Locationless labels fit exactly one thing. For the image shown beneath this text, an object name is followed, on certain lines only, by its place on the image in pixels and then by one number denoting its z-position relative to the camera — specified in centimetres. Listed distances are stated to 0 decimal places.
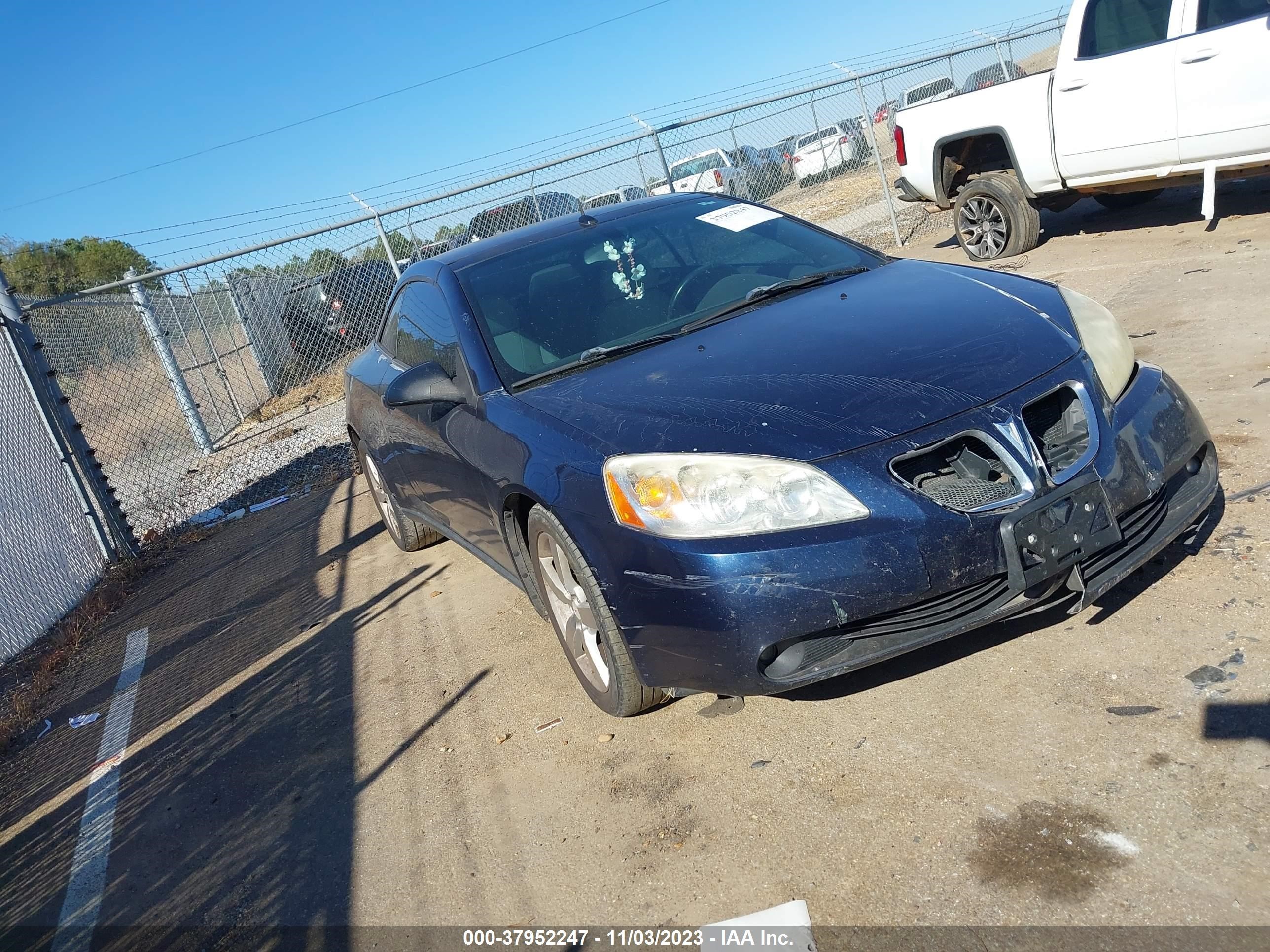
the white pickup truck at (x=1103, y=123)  724
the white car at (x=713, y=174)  1281
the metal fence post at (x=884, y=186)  1170
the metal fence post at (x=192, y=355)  1304
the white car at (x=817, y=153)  1434
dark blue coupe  284
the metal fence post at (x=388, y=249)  1149
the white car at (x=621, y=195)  1237
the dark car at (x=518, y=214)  1268
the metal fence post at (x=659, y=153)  1165
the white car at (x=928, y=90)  1430
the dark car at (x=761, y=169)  1302
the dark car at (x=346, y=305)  1338
